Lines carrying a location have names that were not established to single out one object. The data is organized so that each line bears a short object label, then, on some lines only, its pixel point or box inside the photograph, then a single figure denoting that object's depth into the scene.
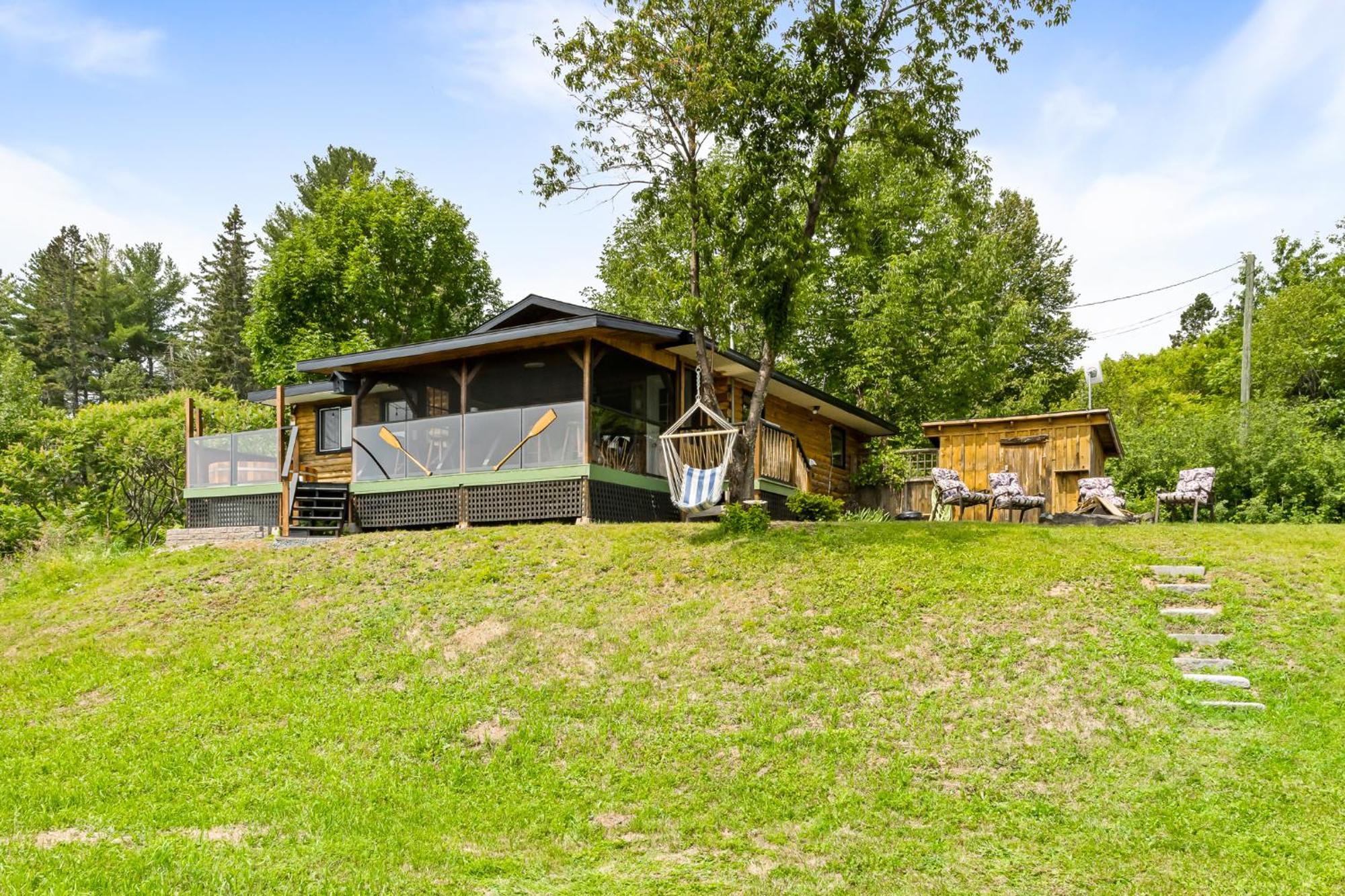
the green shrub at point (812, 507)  15.34
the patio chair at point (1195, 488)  16.06
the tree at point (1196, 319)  50.88
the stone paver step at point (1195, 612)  9.52
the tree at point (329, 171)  36.69
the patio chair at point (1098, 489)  17.25
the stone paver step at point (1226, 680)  8.24
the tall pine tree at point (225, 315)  40.59
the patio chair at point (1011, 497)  15.77
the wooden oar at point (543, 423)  15.23
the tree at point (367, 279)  29.08
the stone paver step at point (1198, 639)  9.05
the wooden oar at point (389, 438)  16.52
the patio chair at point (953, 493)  15.70
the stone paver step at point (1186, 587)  10.15
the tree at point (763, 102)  13.30
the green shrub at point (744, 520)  13.01
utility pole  27.02
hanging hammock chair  12.68
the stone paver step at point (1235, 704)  7.83
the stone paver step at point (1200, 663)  8.62
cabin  15.16
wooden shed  18.28
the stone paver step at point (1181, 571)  10.59
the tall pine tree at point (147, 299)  50.00
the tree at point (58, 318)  45.25
